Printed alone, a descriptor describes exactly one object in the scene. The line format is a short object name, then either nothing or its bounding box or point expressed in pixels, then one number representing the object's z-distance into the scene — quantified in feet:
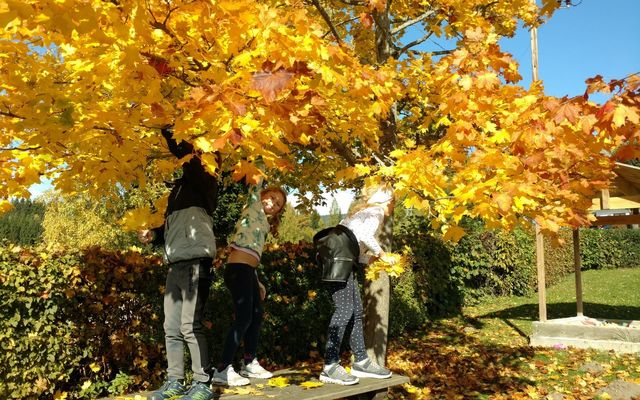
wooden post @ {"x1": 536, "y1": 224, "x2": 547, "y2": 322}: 27.84
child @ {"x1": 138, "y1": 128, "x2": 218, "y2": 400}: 10.97
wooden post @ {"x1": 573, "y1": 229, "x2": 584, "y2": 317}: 29.14
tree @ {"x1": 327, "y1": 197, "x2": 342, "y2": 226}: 193.86
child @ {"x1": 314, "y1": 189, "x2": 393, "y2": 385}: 12.98
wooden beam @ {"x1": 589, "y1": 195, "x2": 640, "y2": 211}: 28.78
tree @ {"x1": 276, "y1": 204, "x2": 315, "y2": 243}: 91.84
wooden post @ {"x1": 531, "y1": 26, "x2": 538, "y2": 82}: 33.27
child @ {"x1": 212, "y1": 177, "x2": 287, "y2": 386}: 12.60
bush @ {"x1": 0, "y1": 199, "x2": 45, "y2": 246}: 175.83
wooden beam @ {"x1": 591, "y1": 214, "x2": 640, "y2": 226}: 29.79
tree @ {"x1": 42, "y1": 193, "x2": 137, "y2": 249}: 77.23
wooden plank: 11.12
